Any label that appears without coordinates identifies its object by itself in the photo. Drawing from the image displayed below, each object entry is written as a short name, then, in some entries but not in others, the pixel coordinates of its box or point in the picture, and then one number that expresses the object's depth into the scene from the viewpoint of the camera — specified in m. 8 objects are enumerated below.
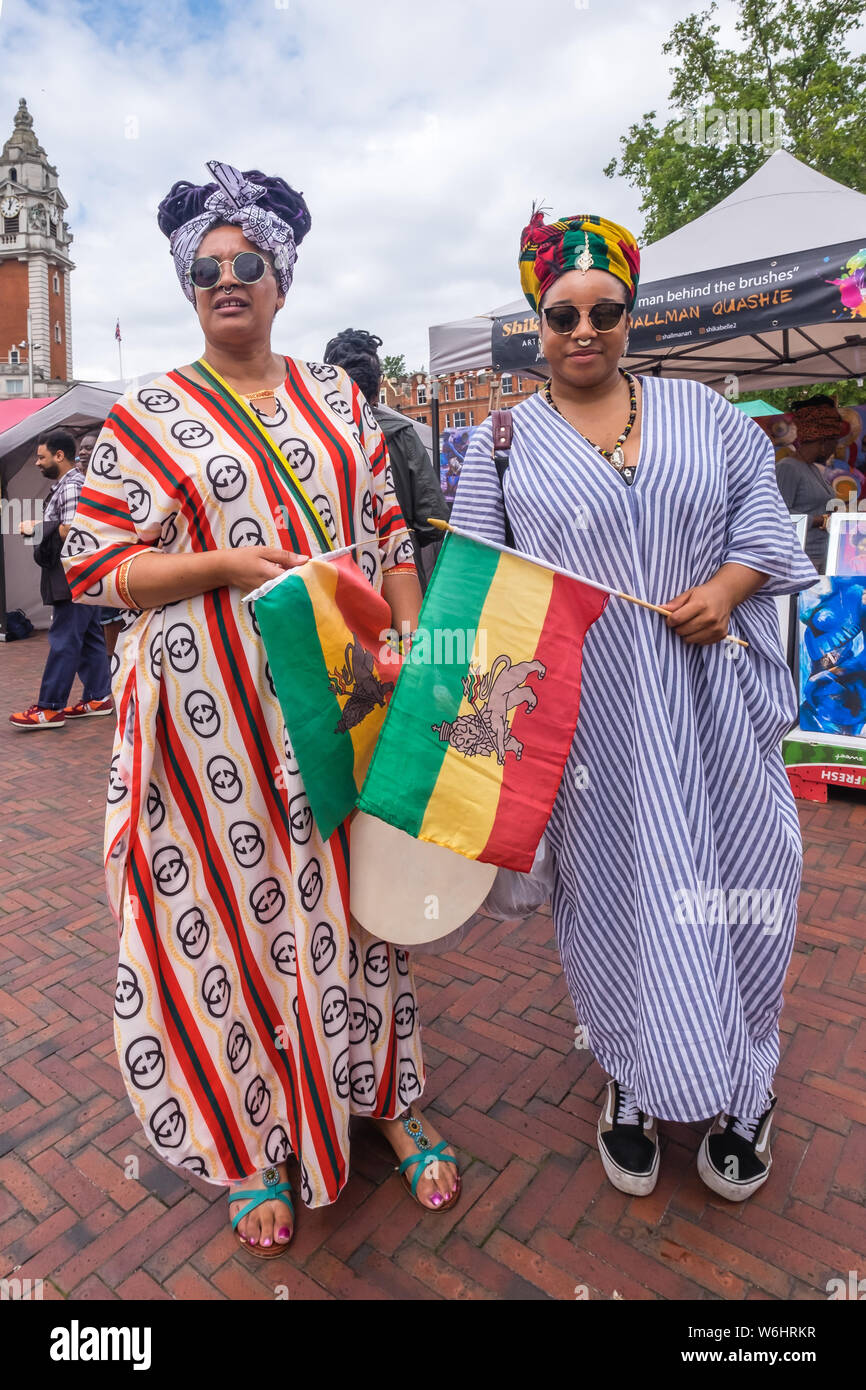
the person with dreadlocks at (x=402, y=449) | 3.73
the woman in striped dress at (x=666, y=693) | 1.83
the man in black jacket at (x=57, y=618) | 7.02
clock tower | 59.31
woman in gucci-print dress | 1.69
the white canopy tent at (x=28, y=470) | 10.74
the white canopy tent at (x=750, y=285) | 5.62
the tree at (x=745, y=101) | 18.42
